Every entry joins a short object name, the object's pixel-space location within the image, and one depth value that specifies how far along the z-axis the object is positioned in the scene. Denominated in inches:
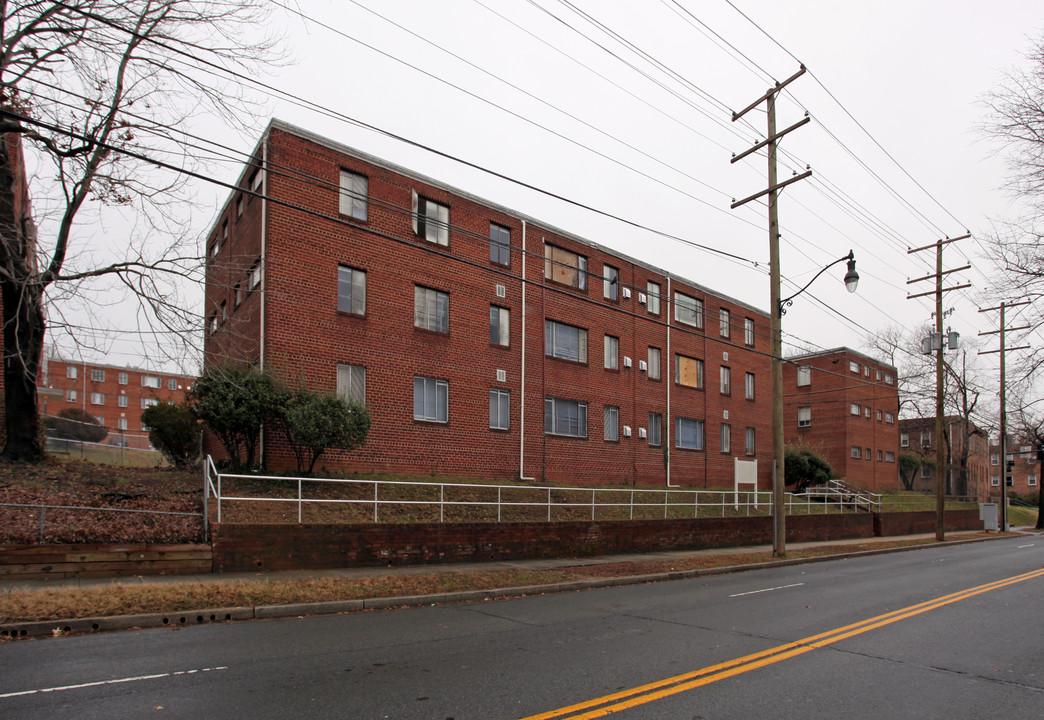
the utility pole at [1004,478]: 1401.1
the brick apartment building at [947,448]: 2215.8
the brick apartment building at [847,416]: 2018.9
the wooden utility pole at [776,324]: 794.8
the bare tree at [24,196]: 533.3
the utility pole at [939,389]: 1149.7
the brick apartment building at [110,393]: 2468.0
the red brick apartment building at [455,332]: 794.2
